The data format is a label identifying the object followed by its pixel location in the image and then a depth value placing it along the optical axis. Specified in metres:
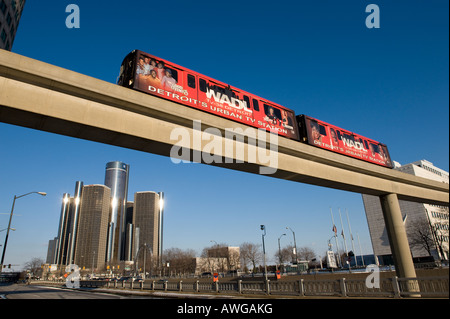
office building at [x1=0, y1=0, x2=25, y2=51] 44.59
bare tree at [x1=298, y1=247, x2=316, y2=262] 128.50
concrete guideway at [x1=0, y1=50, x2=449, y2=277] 10.66
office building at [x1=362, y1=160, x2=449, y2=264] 104.75
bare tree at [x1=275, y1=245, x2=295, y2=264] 121.75
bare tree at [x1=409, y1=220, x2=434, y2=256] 73.47
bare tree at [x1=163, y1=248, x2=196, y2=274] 119.54
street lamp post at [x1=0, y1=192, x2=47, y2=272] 28.27
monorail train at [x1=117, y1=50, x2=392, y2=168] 13.66
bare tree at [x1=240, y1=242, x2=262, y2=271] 109.88
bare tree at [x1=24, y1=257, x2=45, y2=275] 150.35
